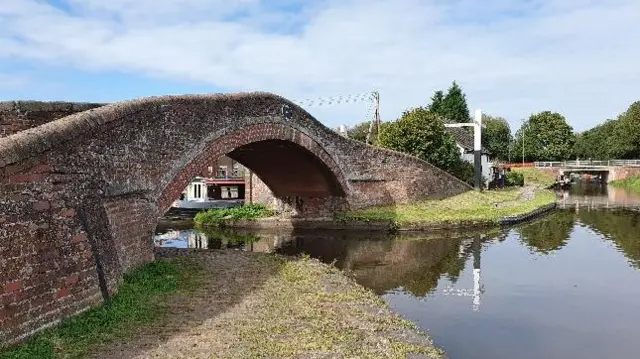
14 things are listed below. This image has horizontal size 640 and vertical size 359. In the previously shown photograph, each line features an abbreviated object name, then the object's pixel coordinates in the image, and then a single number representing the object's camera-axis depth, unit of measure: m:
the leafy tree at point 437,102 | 72.00
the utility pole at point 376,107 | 40.94
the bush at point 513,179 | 44.97
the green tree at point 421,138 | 32.09
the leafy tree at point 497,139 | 85.31
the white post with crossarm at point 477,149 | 34.41
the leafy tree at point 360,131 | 71.30
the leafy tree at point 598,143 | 78.56
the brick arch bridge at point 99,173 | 7.51
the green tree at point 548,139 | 81.00
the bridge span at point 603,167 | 64.12
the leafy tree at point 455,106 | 70.75
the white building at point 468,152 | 40.28
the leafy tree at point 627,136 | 69.88
